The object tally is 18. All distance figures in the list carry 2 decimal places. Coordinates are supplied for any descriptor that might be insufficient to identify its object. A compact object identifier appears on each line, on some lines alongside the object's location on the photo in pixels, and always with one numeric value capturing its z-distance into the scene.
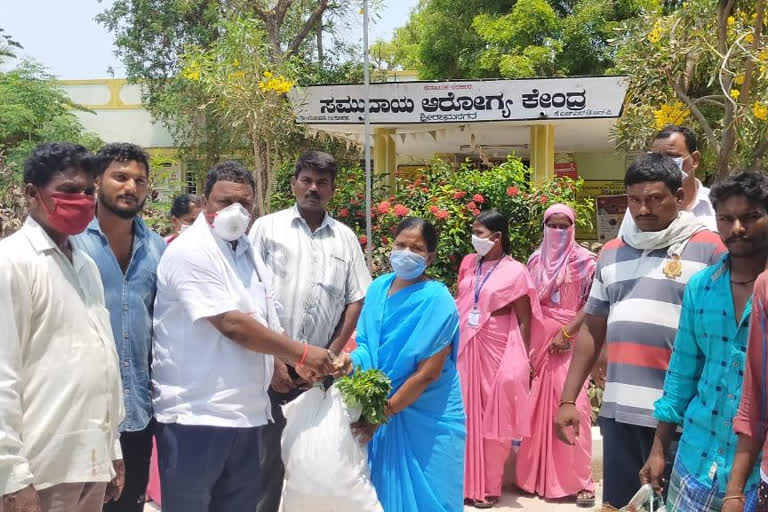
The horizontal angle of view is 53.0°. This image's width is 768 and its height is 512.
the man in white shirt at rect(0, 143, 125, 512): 2.21
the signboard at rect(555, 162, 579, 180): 18.97
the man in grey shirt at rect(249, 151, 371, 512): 3.77
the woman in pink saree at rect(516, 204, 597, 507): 5.29
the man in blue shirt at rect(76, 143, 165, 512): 3.05
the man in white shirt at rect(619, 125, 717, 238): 3.80
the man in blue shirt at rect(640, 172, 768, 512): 2.44
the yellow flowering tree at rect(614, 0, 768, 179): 5.89
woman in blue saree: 3.55
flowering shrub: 7.59
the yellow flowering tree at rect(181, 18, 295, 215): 9.95
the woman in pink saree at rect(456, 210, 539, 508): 5.21
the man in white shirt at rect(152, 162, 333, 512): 2.99
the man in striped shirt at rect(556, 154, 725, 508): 3.00
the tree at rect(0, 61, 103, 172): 16.89
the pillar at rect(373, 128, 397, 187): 14.27
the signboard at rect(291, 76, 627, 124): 11.88
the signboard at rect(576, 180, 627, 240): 18.92
